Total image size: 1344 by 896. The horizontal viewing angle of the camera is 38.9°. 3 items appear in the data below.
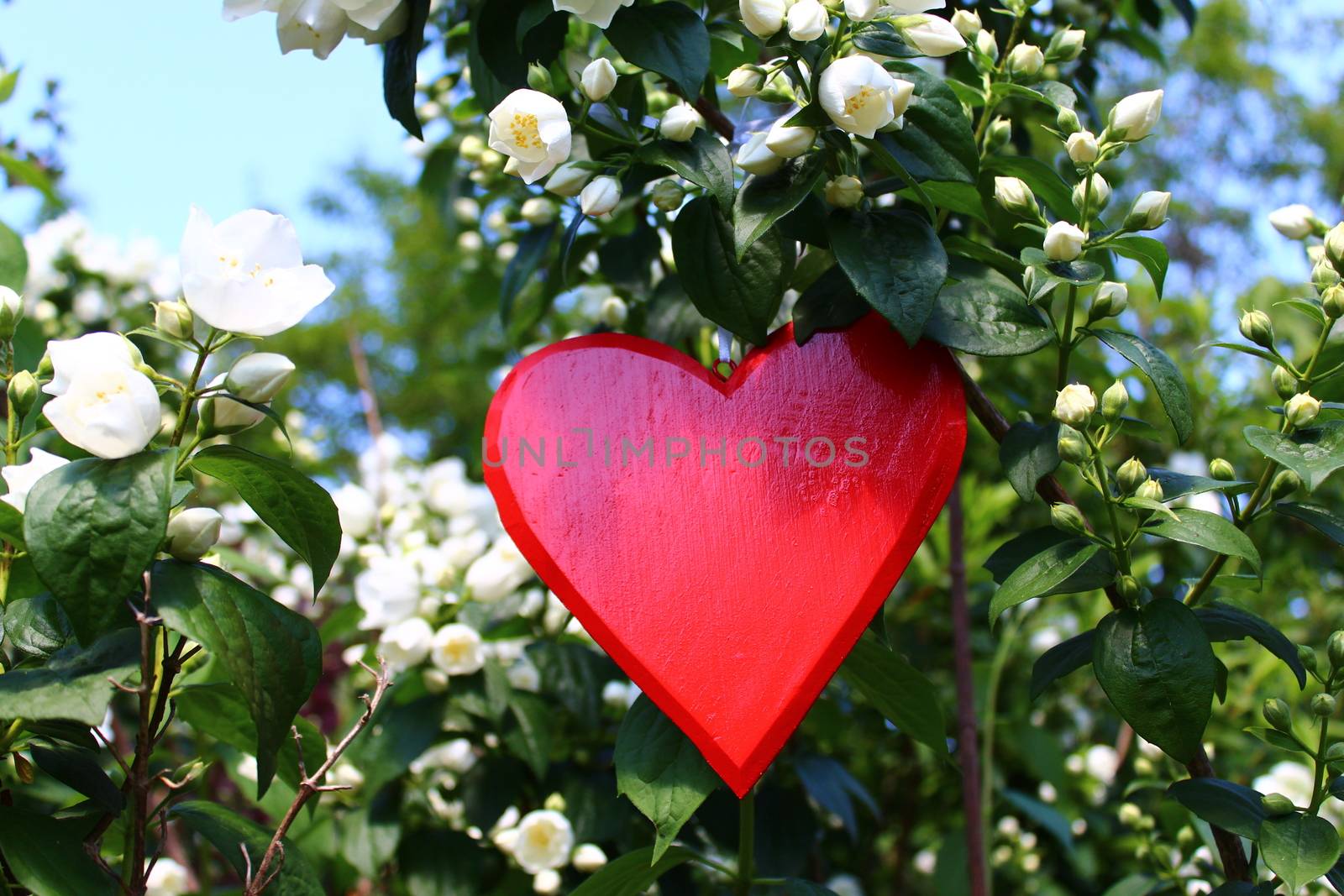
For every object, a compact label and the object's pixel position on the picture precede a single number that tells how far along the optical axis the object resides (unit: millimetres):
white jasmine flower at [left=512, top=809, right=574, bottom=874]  711
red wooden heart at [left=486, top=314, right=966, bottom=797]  572
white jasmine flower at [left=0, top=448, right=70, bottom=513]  549
